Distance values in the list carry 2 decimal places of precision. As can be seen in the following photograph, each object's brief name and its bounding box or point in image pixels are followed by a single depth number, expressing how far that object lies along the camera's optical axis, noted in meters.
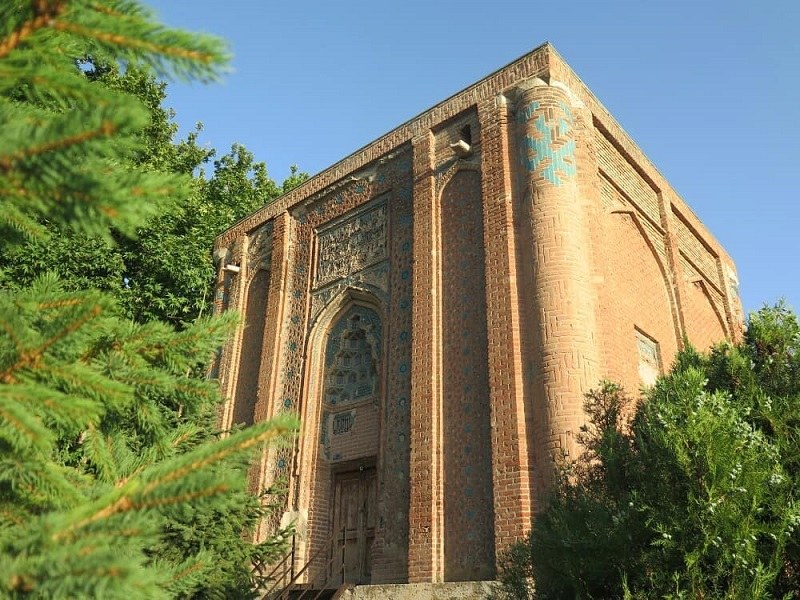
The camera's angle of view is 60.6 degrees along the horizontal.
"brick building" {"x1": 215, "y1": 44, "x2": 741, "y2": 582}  8.19
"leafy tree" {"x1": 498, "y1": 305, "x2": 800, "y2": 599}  4.12
